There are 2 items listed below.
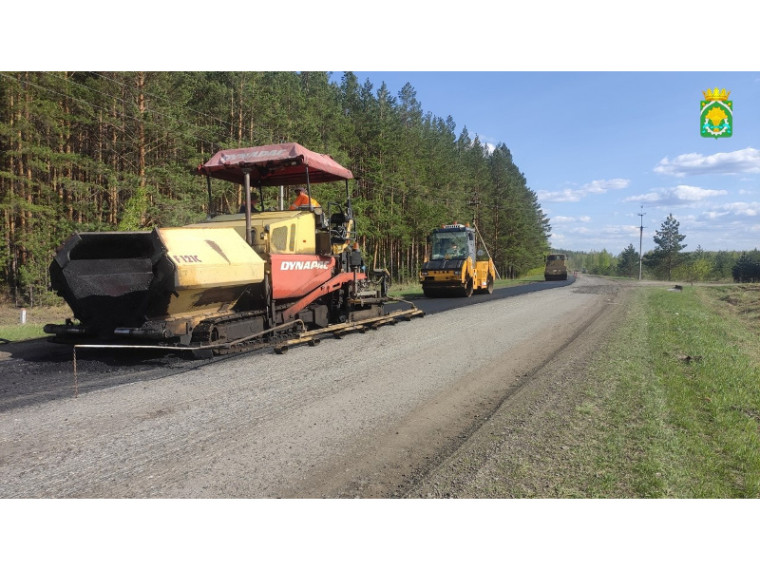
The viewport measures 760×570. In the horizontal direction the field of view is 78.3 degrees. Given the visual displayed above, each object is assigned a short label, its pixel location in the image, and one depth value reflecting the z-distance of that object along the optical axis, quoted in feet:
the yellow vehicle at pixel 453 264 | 61.31
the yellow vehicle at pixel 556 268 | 137.39
